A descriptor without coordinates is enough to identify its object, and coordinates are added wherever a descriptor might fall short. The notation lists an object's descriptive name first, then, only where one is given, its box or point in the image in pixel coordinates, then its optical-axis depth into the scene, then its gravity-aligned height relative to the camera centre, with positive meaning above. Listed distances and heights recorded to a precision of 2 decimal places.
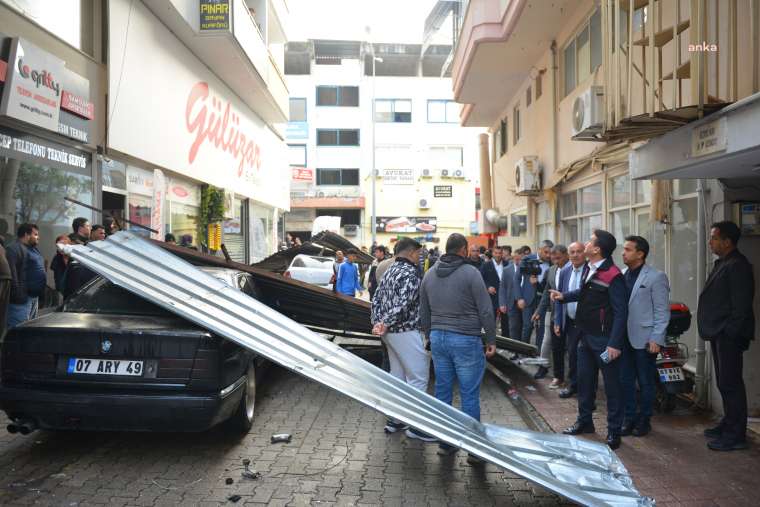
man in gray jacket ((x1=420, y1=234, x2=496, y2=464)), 4.92 -0.62
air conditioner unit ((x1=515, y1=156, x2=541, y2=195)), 13.74 +1.72
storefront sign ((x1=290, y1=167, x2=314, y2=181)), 40.34 +5.22
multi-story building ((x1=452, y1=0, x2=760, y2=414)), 5.04 +1.55
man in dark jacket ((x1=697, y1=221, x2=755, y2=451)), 4.85 -0.60
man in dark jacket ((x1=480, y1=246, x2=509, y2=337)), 10.45 -0.42
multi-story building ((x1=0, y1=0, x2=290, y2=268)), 8.36 +2.72
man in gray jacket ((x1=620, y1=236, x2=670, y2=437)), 5.34 -0.71
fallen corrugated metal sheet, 3.81 -0.88
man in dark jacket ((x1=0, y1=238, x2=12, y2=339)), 6.58 -0.35
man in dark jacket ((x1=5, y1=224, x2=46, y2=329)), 7.04 -0.24
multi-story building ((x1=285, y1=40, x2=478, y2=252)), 41.09 +7.05
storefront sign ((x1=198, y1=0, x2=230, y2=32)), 13.83 +5.47
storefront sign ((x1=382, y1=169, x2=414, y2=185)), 41.00 +5.06
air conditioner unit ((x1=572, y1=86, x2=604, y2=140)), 7.70 +1.78
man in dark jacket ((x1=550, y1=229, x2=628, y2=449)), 5.11 -0.70
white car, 18.09 -0.58
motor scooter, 5.99 -1.13
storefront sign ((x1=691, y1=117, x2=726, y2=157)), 4.54 +0.88
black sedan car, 4.24 -0.90
